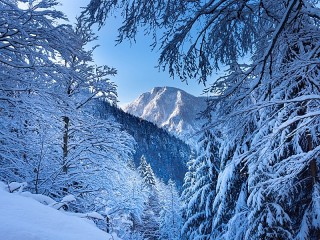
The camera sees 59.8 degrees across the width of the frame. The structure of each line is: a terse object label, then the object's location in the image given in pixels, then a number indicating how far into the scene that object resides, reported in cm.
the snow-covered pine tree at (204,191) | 1454
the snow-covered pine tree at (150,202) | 4038
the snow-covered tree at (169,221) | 3069
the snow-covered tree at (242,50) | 317
